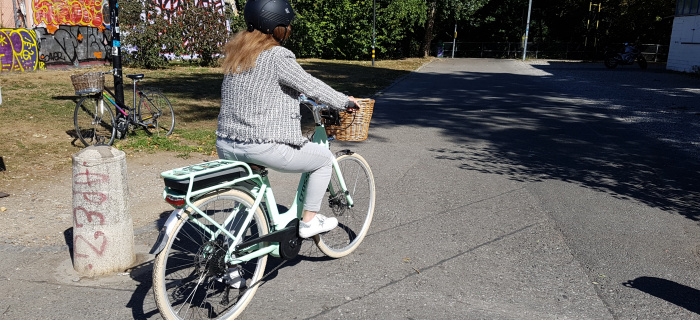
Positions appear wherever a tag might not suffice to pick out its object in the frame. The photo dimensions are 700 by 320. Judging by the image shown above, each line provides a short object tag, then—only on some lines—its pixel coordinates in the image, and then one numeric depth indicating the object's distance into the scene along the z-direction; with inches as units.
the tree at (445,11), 1603.1
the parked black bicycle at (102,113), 308.2
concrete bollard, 151.8
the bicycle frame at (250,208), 117.0
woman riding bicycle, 130.5
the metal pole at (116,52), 314.0
